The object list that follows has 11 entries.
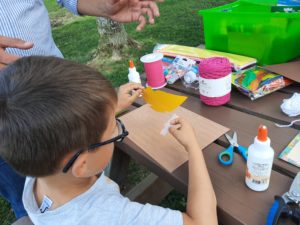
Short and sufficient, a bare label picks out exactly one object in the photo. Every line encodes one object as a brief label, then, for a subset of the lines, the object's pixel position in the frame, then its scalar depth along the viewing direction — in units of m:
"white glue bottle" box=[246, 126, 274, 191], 0.72
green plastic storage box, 1.25
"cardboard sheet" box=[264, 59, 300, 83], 1.18
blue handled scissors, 0.90
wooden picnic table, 0.76
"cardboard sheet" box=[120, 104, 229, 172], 0.97
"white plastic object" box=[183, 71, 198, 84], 1.34
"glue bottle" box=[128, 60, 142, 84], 1.36
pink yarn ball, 1.07
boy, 0.70
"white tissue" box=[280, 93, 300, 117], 1.02
